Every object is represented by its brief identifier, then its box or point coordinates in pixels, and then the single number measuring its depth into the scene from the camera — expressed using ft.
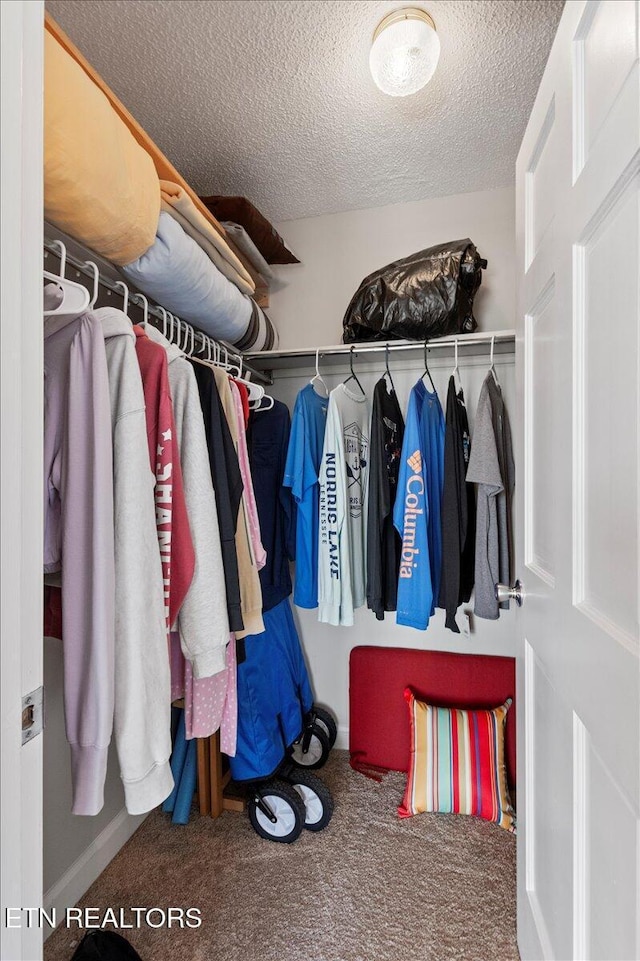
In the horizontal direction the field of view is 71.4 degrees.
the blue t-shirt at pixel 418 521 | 4.98
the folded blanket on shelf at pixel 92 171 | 2.48
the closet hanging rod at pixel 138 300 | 3.14
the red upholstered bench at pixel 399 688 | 5.94
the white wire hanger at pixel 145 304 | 3.75
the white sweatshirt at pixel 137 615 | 2.63
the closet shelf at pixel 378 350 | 5.27
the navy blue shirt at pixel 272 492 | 5.39
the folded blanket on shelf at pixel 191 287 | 3.52
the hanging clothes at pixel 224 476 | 3.66
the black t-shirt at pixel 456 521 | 4.96
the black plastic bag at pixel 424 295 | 5.19
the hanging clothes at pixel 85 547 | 2.47
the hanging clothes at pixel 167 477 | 3.10
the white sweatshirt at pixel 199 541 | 3.34
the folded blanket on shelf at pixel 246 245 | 5.16
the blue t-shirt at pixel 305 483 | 5.42
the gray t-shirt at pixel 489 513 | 4.83
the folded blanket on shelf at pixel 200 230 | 3.62
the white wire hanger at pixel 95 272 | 3.05
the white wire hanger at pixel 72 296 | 2.54
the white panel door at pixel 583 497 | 1.89
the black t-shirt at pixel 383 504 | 5.24
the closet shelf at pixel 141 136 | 2.73
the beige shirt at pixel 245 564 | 4.09
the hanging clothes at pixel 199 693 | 3.55
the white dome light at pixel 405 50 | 3.58
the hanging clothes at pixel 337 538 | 5.32
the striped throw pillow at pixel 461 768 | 5.23
